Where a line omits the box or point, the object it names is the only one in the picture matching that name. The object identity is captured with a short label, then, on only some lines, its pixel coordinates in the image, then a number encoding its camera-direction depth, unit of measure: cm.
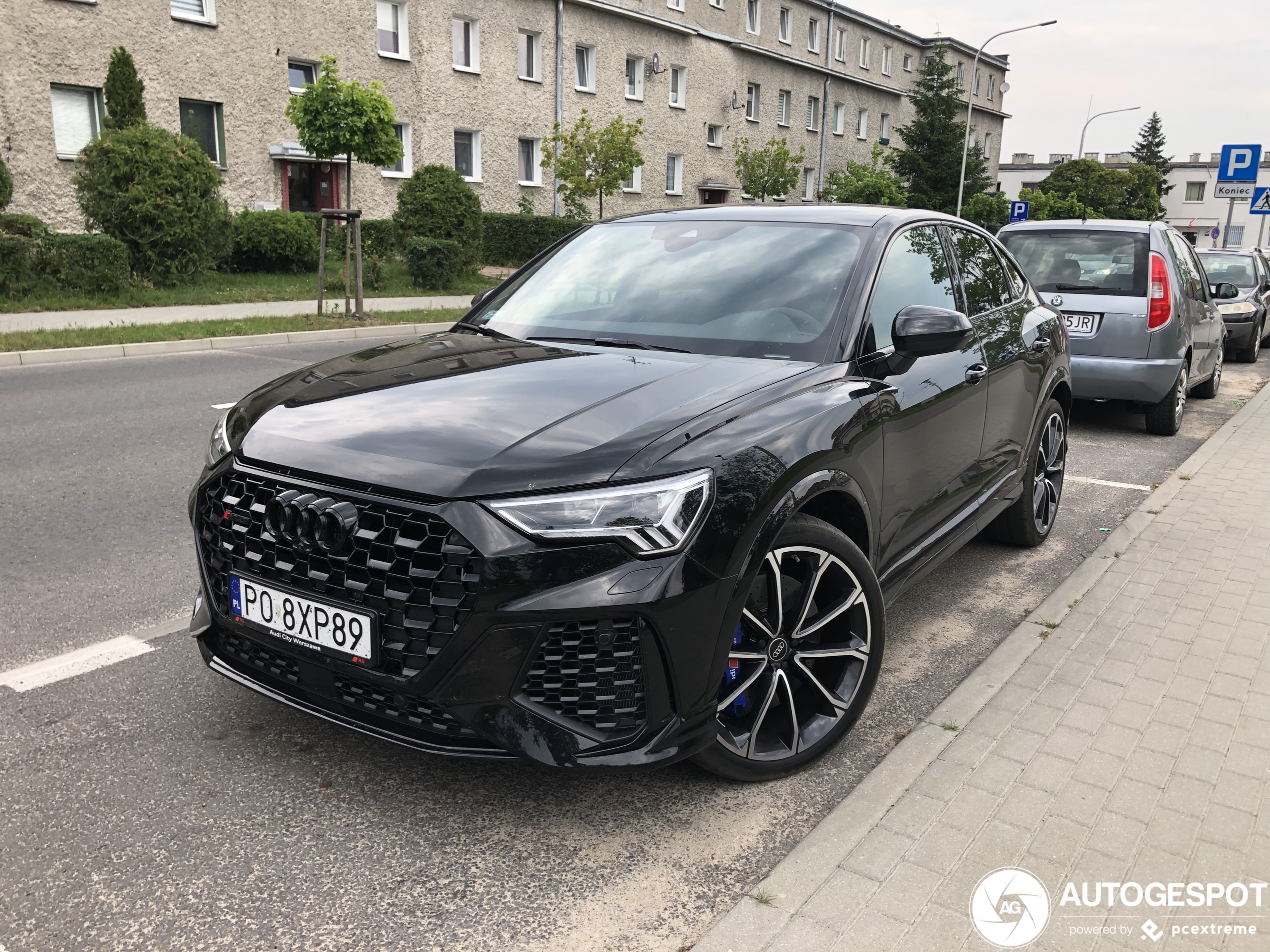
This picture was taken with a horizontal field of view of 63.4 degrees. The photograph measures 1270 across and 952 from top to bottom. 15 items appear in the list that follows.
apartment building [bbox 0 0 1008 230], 2252
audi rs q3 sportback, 238
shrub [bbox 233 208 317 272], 2262
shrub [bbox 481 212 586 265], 3030
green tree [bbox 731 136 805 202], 4019
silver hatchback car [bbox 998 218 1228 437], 822
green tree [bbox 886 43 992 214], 5097
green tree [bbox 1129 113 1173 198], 9969
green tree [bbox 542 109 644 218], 2959
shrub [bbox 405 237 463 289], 2094
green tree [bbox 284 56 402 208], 1764
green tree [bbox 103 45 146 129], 2156
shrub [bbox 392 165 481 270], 2409
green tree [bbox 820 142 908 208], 4288
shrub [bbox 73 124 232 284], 1753
